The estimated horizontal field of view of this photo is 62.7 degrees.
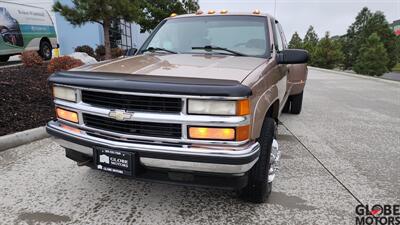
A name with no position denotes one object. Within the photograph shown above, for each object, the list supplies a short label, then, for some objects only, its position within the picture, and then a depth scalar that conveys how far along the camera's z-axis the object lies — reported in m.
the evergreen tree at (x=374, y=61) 39.12
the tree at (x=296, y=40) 64.64
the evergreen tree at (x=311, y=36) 65.75
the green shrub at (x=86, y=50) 15.05
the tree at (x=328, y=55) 41.66
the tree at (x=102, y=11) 10.86
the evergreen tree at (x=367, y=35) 49.66
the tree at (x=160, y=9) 21.18
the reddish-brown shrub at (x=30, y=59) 9.19
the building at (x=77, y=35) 19.72
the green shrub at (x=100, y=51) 15.57
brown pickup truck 2.27
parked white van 11.80
